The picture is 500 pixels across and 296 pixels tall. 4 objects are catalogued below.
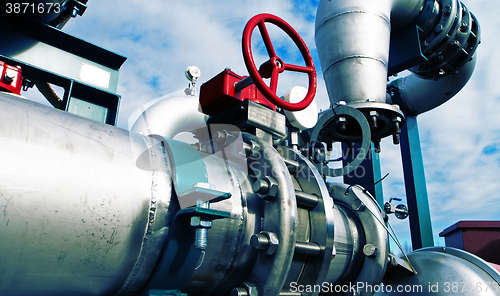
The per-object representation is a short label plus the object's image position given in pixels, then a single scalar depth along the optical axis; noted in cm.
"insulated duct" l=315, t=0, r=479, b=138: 203
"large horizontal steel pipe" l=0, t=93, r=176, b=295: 59
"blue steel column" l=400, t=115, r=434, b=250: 350
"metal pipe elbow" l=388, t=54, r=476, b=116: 337
